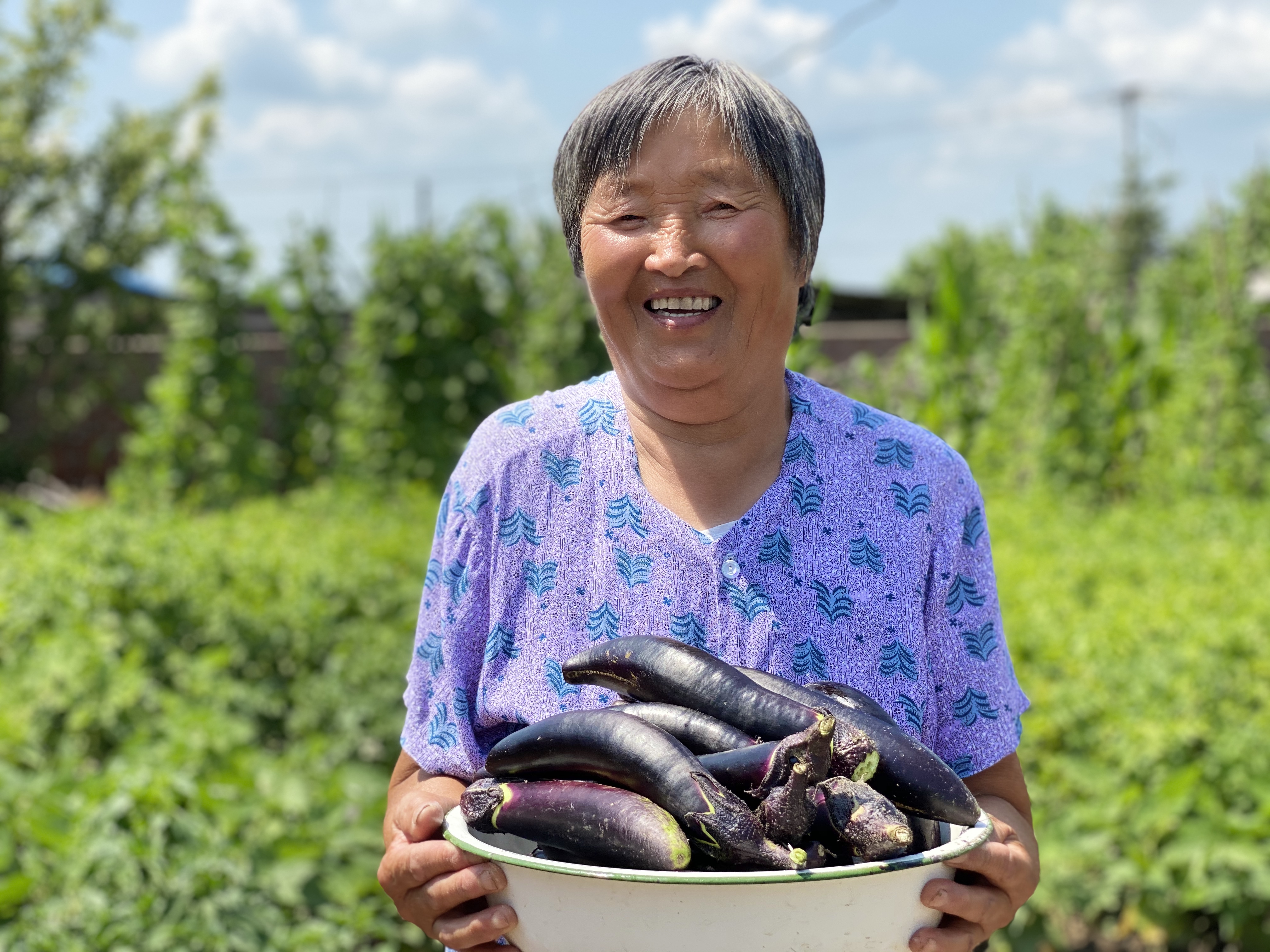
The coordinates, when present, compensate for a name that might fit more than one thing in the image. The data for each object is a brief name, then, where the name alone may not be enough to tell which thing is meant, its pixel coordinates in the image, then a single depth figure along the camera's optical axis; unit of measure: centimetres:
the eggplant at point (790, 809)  129
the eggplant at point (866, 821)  129
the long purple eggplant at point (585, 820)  129
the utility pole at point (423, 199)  2612
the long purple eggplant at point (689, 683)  140
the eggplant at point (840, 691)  148
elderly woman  169
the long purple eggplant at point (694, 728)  142
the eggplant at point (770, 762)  130
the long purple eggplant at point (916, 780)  138
